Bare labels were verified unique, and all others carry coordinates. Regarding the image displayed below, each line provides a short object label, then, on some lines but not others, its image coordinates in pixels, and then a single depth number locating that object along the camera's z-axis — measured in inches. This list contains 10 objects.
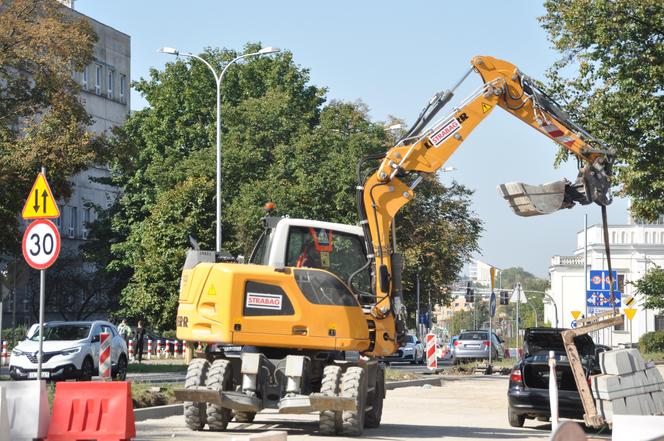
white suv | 1280.8
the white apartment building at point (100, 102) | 3179.1
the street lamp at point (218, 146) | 1742.1
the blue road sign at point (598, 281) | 1712.6
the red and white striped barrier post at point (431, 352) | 1679.4
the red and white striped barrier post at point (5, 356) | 1888.5
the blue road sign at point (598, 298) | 1689.2
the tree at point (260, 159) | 2247.8
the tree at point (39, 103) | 1408.7
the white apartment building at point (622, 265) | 3821.4
